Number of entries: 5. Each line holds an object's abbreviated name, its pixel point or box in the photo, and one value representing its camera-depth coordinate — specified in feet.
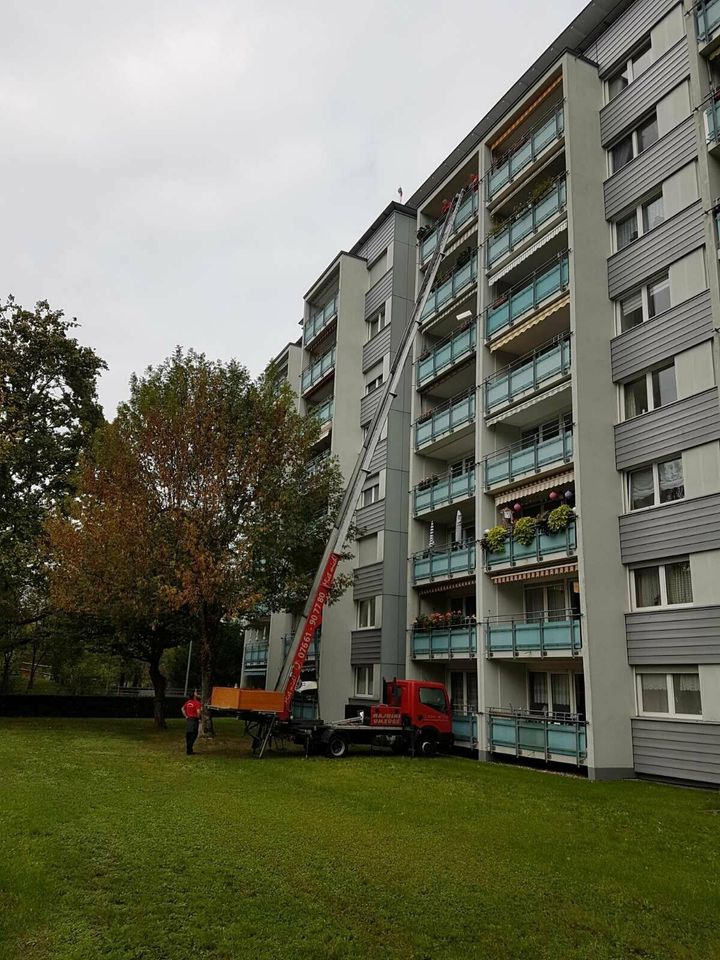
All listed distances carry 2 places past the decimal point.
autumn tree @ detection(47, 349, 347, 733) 79.05
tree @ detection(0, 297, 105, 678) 105.29
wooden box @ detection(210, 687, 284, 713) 70.44
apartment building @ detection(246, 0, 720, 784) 65.36
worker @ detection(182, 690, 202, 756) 72.33
